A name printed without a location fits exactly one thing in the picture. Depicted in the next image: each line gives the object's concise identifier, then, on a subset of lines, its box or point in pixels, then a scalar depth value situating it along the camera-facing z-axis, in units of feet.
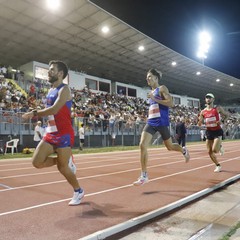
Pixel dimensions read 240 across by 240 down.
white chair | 39.88
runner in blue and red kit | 11.46
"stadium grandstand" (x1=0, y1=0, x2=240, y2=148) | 53.07
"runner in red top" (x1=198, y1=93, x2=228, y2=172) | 21.22
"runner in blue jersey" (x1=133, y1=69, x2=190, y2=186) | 15.35
